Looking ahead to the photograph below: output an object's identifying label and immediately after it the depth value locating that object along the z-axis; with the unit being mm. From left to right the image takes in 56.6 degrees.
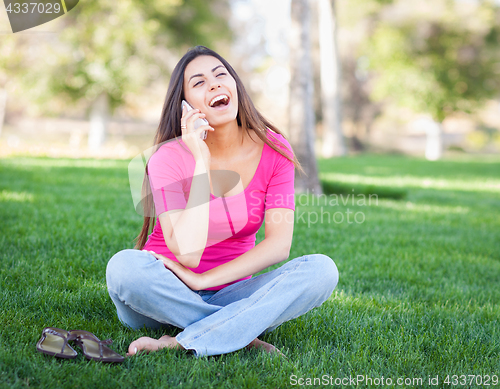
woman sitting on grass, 2342
